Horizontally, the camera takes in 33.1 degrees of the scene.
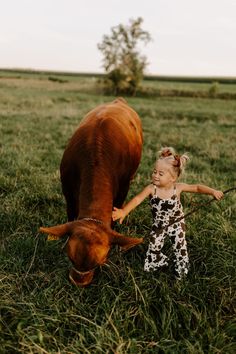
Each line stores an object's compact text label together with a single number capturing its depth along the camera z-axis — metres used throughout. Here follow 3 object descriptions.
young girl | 3.70
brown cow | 3.07
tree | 42.84
